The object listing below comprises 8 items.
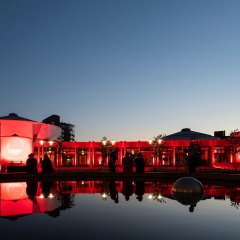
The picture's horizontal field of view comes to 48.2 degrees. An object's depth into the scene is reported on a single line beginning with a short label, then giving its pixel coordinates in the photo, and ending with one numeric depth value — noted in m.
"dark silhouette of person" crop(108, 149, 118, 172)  18.20
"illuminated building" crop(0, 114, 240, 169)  25.32
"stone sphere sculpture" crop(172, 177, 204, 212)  8.22
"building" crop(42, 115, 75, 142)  91.44
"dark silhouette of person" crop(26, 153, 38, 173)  16.86
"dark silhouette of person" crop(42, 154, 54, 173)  17.58
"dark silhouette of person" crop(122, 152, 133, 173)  17.13
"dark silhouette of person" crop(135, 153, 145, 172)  17.19
